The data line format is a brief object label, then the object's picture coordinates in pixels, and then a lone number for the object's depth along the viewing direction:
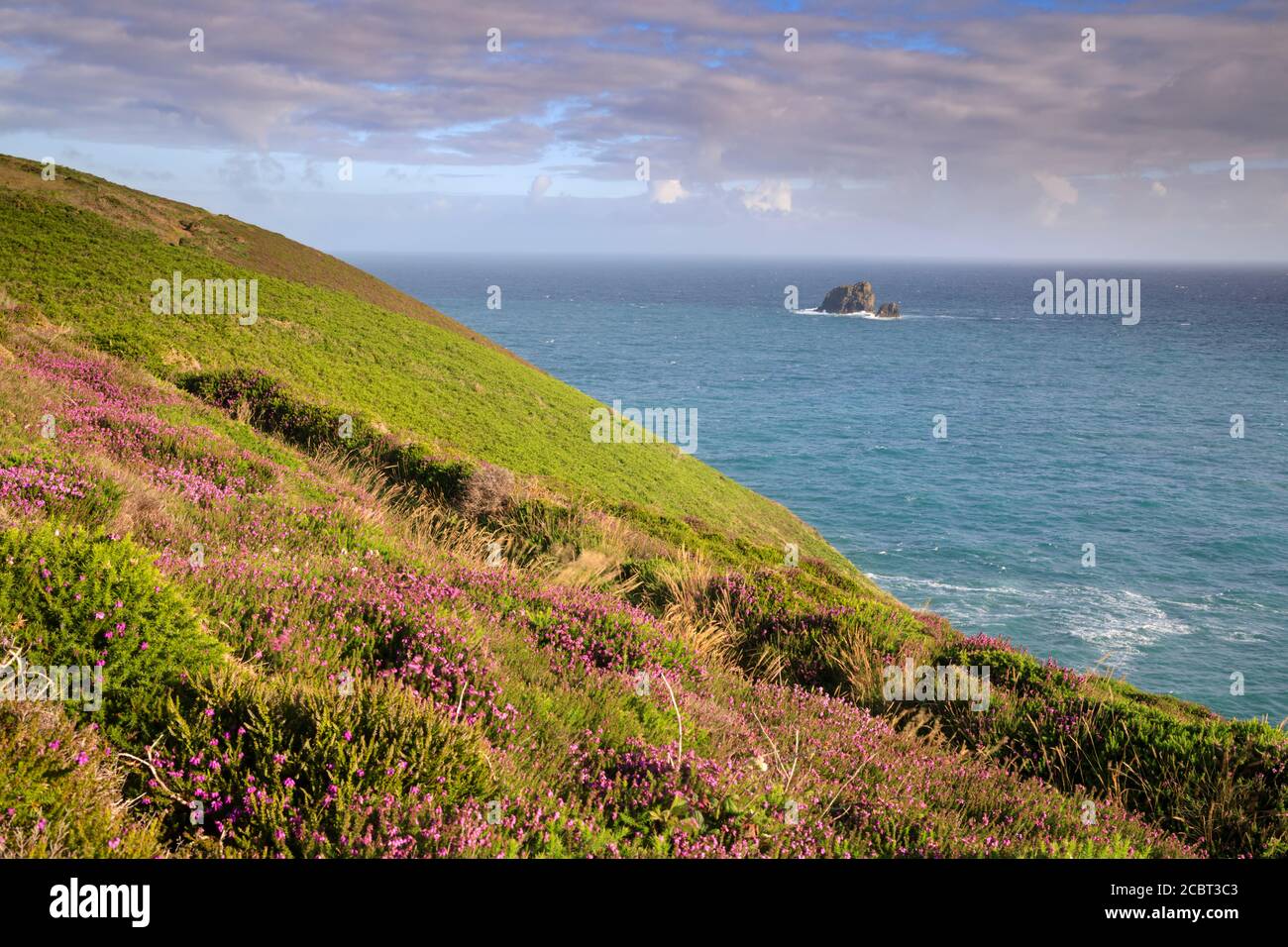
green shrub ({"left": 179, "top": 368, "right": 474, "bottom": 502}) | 15.21
